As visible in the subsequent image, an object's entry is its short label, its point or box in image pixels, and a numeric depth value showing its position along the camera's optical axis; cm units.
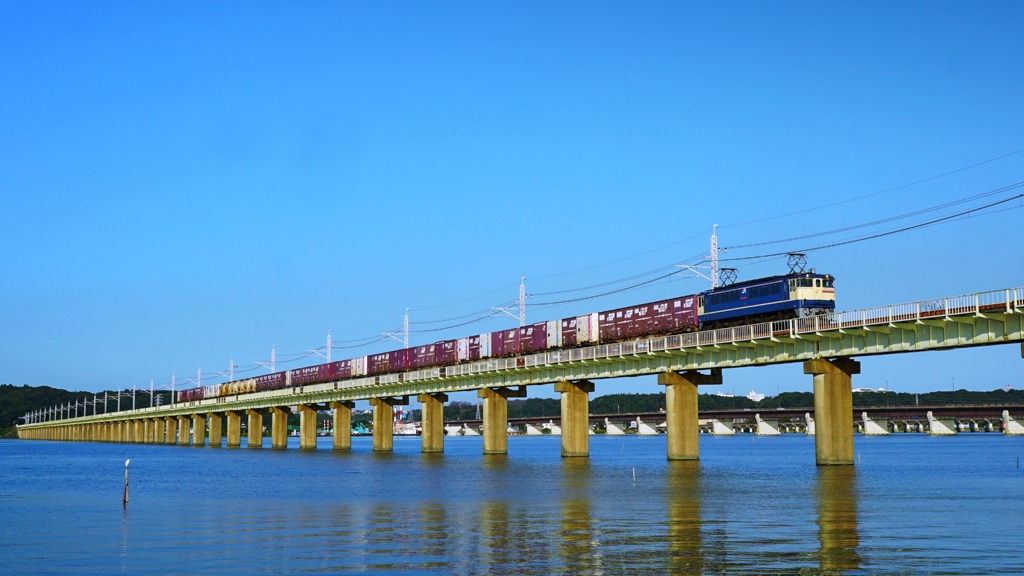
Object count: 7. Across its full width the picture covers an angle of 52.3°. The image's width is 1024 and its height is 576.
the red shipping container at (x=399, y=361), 13238
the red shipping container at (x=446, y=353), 12150
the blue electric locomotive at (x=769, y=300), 7094
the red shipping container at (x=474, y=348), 11612
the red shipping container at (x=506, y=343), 10744
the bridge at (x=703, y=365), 5772
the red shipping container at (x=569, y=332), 9759
